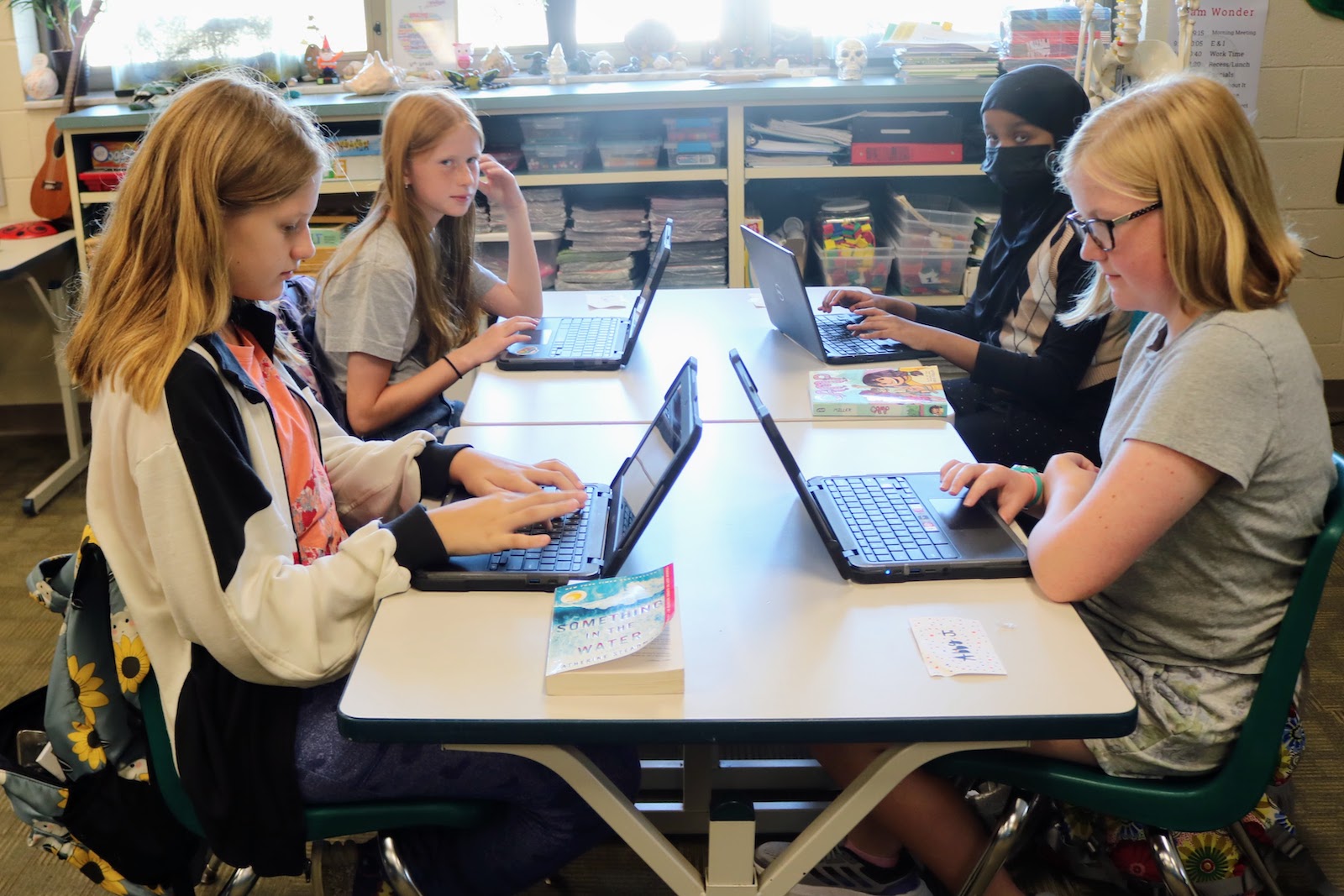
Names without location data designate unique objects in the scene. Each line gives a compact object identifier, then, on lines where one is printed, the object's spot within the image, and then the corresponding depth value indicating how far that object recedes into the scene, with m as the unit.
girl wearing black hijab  2.03
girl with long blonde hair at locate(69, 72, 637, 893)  1.14
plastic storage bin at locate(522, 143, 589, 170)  3.30
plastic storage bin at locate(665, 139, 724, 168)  3.27
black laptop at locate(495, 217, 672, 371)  2.05
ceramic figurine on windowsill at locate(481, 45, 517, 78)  3.45
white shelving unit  3.13
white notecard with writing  1.08
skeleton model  2.81
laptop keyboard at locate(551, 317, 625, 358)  2.11
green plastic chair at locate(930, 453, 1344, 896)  1.21
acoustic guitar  3.35
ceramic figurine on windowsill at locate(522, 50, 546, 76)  3.49
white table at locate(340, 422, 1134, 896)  1.02
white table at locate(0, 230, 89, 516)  3.02
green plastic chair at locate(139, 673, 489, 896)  1.26
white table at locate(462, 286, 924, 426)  1.83
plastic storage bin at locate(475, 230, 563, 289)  3.39
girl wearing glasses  1.17
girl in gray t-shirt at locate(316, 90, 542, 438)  2.02
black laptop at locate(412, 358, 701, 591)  1.20
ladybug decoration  3.25
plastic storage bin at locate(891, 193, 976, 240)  3.21
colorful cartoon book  1.77
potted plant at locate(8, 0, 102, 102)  3.32
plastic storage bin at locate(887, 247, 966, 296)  3.24
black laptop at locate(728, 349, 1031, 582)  1.24
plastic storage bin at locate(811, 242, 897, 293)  3.25
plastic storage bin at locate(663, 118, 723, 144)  3.25
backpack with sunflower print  1.26
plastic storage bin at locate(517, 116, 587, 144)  3.28
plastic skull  3.22
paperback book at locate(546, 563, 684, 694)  1.04
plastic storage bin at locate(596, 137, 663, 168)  3.29
